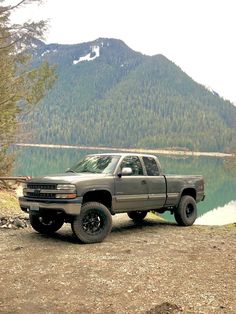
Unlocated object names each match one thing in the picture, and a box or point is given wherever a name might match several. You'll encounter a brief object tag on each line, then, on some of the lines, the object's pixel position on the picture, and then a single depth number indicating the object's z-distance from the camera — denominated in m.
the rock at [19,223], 13.22
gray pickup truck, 10.45
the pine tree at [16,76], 18.77
